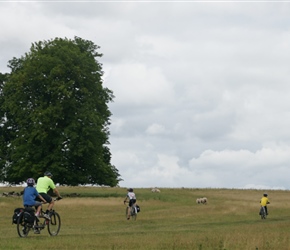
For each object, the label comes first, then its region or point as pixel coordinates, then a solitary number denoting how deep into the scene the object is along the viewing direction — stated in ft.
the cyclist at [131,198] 130.52
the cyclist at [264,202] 132.57
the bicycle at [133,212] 129.05
